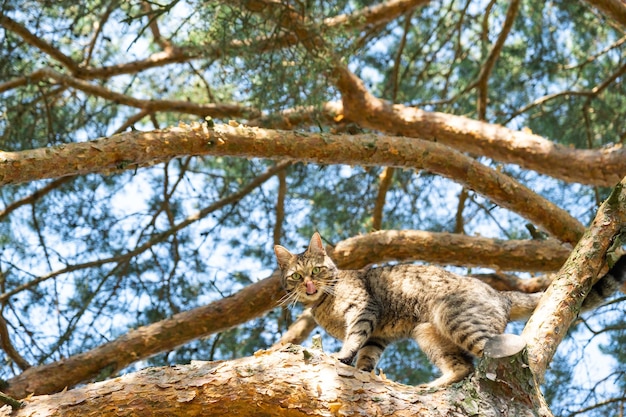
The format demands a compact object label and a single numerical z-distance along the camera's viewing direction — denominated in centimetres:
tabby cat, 760
